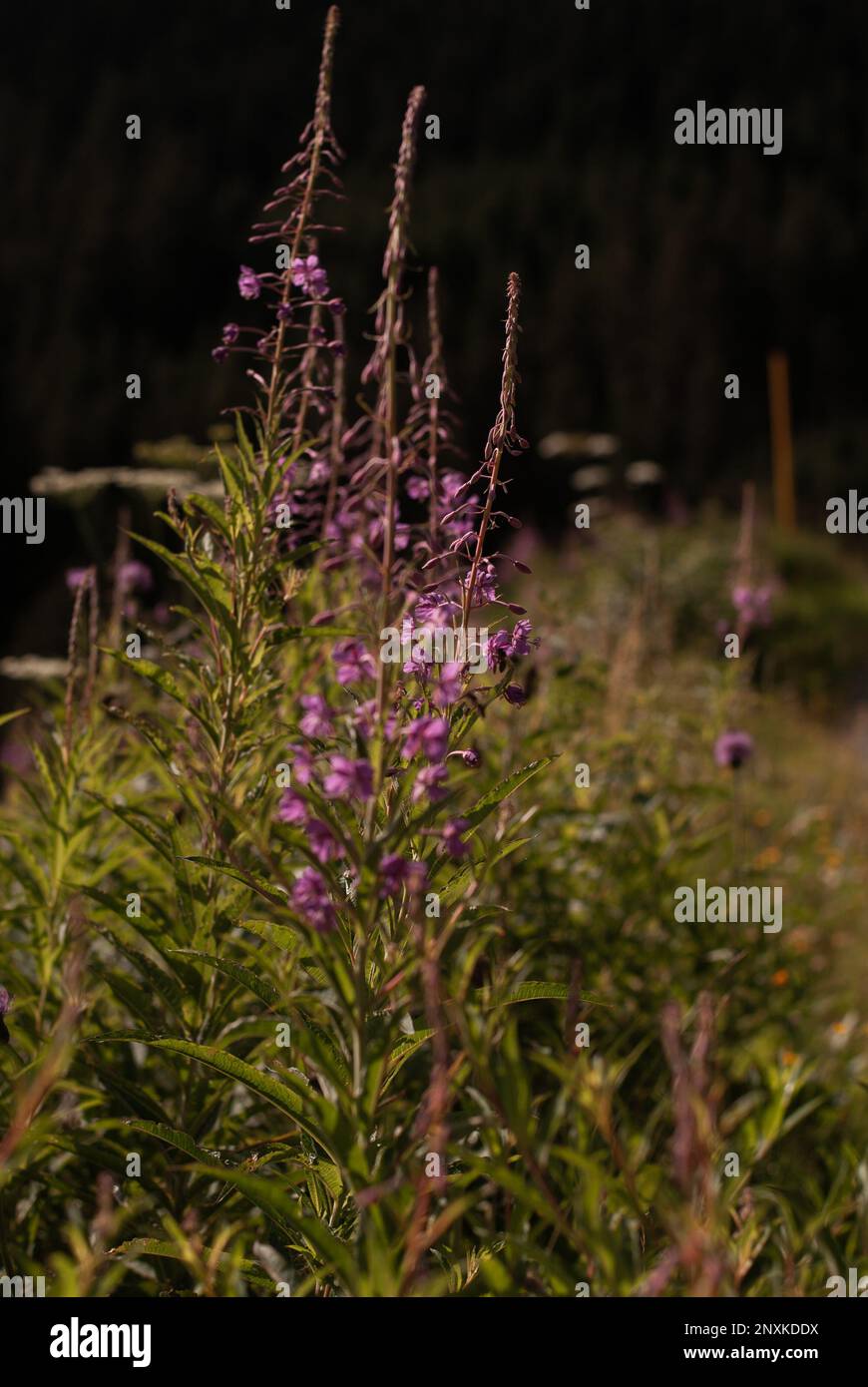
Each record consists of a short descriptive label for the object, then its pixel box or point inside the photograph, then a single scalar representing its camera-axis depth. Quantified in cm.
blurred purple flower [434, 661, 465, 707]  136
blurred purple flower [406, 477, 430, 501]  259
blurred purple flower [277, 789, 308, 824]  133
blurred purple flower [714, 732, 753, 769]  332
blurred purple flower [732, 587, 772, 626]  364
